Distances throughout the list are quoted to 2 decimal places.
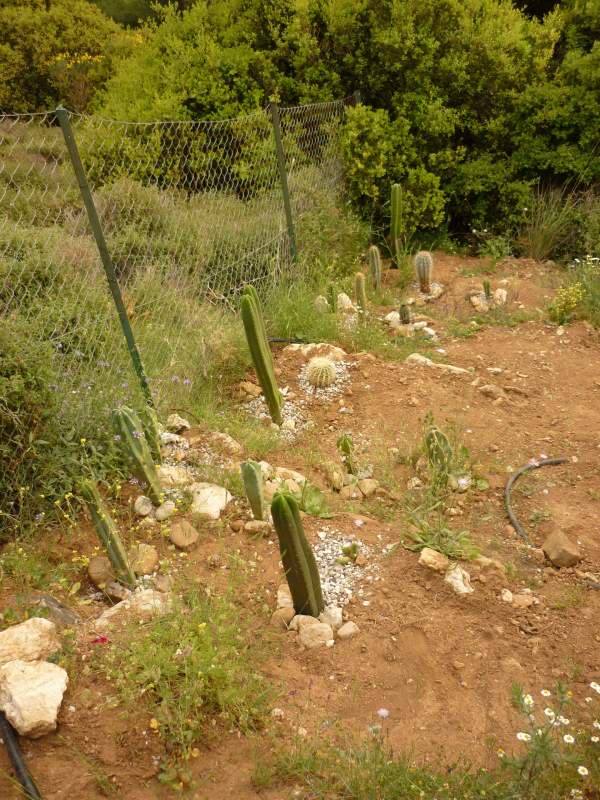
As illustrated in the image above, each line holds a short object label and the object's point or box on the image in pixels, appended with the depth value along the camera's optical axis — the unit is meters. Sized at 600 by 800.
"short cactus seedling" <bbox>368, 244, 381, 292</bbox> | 6.11
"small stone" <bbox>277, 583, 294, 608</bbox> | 2.93
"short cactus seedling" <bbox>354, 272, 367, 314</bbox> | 5.61
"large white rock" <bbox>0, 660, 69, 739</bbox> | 2.27
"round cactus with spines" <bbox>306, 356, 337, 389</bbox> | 4.66
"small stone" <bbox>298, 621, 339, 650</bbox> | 2.75
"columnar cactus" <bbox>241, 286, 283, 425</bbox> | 3.96
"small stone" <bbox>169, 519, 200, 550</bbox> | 3.20
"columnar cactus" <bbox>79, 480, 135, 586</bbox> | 2.84
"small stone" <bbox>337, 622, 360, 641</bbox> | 2.81
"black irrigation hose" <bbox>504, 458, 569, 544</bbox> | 3.44
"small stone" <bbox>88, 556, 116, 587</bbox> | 3.01
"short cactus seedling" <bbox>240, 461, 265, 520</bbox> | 3.19
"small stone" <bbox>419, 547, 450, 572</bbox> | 3.08
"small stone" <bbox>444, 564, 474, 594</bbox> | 2.99
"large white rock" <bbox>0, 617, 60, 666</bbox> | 2.48
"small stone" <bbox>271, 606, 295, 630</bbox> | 2.86
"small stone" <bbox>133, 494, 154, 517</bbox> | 3.38
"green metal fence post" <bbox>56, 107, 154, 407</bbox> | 3.63
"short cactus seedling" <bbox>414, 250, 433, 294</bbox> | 6.25
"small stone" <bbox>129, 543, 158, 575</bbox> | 3.06
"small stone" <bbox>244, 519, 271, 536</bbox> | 3.33
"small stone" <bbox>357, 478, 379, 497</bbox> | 3.73
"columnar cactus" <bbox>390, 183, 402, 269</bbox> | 6.46
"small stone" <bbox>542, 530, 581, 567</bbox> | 3.18
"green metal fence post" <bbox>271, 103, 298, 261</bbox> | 5.68
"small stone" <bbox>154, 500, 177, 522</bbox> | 3.38
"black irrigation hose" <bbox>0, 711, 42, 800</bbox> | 2.12
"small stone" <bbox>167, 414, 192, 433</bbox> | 4.14
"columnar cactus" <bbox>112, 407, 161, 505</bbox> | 3.24
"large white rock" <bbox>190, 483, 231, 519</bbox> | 3.39
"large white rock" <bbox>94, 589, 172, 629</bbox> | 2.74
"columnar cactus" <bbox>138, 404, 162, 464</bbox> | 3.72
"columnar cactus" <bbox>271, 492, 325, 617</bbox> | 2.66
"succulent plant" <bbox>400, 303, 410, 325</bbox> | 5.59
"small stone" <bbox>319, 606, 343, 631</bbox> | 2.85
